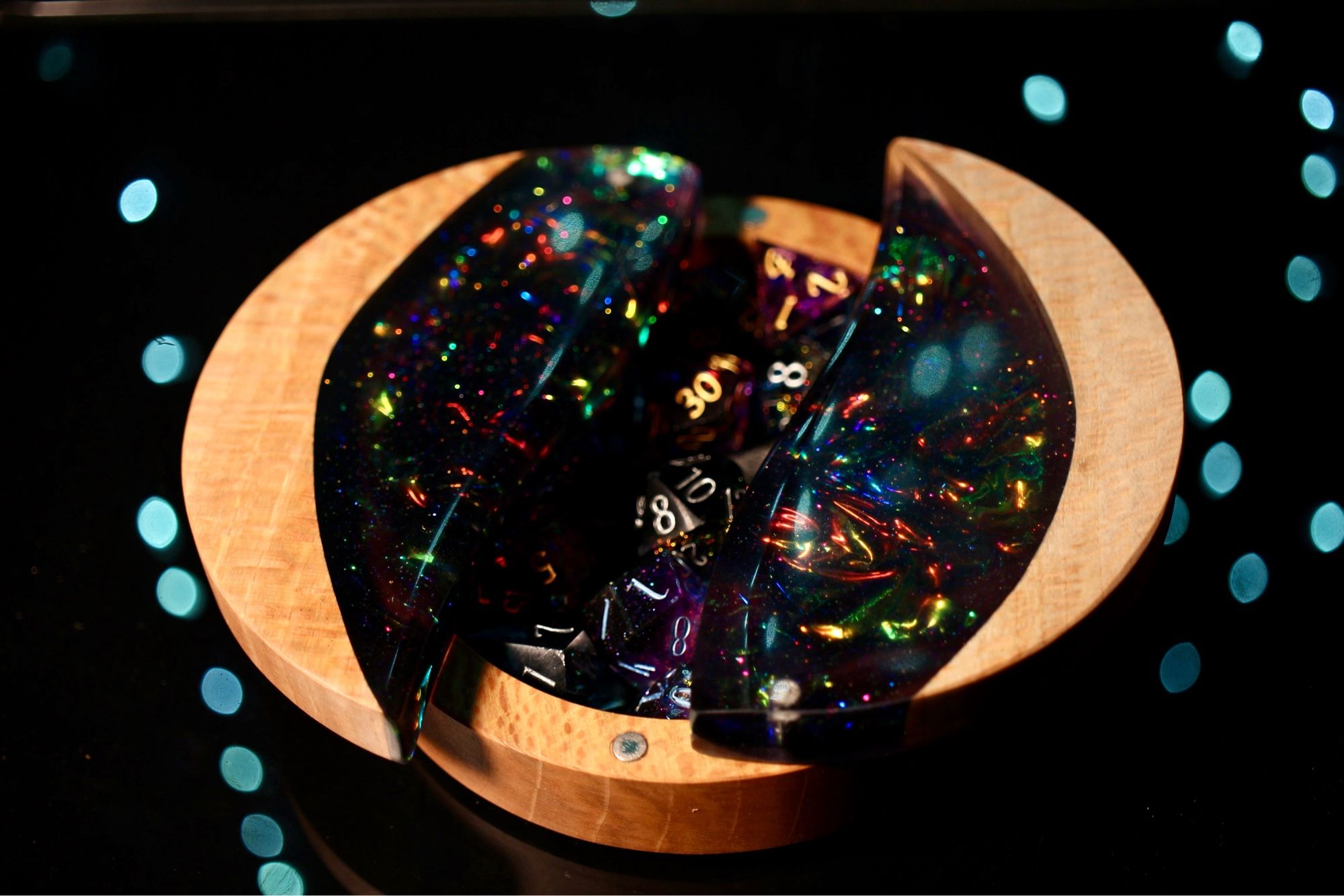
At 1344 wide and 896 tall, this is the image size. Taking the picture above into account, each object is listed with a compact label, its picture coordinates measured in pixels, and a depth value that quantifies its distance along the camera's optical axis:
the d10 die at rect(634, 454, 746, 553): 0.61
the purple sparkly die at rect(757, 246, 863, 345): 0.66
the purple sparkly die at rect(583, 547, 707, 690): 0.59
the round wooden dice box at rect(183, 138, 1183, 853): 0.56
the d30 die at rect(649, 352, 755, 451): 0.64
